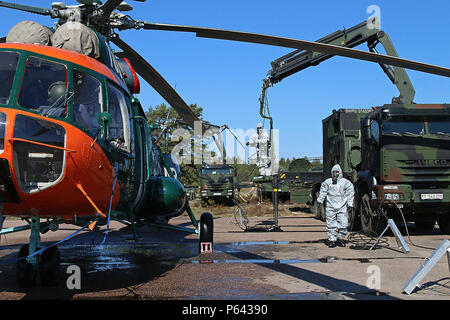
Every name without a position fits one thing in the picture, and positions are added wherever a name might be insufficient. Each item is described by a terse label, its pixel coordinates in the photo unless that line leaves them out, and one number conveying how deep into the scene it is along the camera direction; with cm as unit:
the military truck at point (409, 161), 966
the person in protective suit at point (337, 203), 898
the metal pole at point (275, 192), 1066
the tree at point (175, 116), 3363
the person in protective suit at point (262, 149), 1118
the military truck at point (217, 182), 2281
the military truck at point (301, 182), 1653
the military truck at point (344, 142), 1242
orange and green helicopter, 405
